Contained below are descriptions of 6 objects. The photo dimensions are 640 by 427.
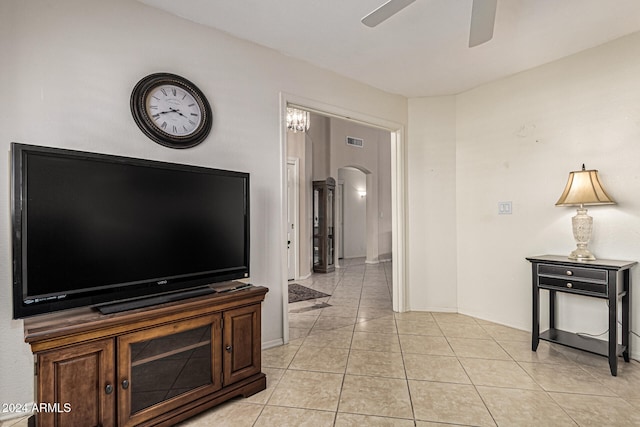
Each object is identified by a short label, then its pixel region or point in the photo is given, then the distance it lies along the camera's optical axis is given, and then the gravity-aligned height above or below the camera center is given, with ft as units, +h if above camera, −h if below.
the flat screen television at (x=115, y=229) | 4.70 -0.24
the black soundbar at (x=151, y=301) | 5.27 -1.50
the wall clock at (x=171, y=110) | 6.96 +2.39
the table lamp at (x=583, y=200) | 8.40 +0.36
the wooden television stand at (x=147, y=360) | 4.51 -2.38
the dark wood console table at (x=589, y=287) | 7.45 -1.83
